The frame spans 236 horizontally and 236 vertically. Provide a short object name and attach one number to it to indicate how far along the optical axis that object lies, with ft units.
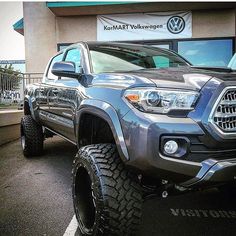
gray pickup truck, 5.63
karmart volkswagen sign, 28.09
